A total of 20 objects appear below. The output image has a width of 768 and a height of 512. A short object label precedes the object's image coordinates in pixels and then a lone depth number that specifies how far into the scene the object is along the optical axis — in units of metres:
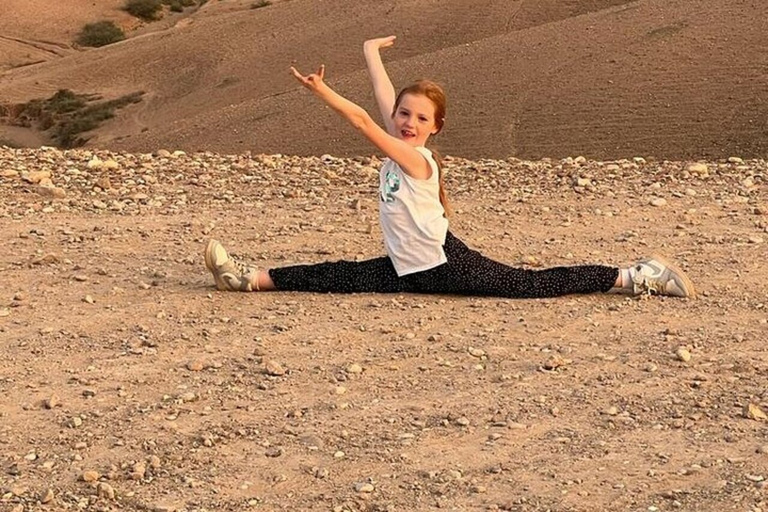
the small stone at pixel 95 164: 15.60
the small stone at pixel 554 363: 8.85
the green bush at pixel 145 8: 79.74
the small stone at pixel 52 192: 14.20
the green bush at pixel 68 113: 54.17
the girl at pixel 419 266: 10.11
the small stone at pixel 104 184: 14.61
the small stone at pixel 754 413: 8.01
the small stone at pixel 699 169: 15.20
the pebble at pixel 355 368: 8.78
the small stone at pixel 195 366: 8.82
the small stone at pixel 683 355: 9.01
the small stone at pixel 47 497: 6.91
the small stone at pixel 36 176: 14.70
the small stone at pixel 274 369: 8.76
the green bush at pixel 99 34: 74.60
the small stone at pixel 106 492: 6.98
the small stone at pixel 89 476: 7.13
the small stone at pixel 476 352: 9.12
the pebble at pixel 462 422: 7.91
